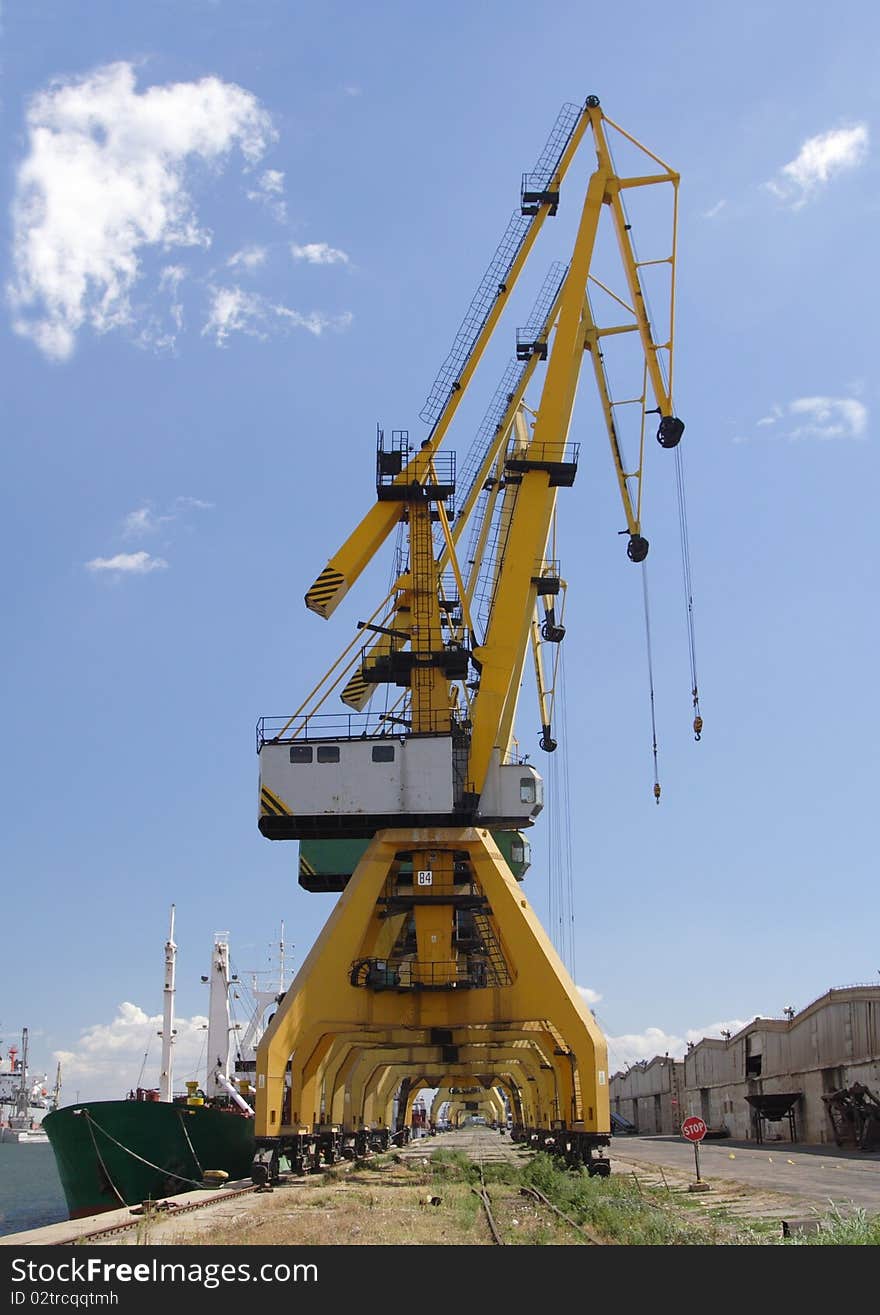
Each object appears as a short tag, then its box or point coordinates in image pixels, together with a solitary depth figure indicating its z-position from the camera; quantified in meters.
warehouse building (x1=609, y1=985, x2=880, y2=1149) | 33.03
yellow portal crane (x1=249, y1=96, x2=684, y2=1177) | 25.06
